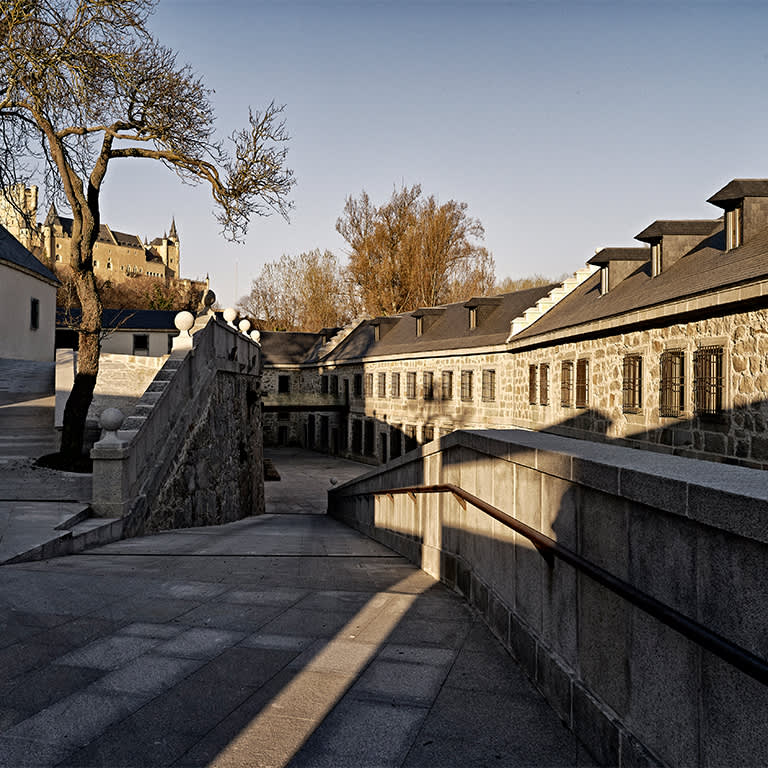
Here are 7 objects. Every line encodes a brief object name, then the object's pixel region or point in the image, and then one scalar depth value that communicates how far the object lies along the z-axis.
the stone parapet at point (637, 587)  1.89
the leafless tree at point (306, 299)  54.97
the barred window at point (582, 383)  18.22
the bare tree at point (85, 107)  11.05
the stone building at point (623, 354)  11.46
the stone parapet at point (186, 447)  8.24
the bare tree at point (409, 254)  43.62
